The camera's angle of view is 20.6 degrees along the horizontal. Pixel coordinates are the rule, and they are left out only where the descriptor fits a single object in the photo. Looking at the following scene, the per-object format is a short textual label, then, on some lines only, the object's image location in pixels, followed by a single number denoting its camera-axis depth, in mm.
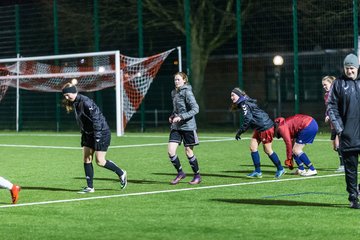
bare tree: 38844
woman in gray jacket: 16438
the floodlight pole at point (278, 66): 35938
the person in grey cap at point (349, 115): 12172
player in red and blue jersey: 17641
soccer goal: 33000
